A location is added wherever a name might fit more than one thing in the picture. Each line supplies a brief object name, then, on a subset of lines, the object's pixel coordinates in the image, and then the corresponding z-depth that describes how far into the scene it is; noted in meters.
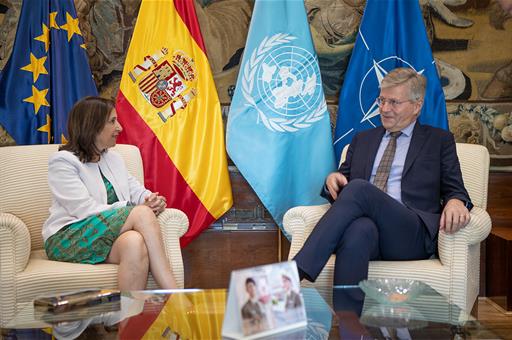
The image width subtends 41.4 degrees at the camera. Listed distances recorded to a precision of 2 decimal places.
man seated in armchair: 2.99
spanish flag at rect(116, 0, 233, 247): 4.11
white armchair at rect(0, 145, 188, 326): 3.00
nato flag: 4.11
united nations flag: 4.12
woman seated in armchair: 3.12
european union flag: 4.03
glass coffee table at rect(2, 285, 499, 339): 2.08
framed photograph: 1.85
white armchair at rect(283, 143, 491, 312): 3.05
